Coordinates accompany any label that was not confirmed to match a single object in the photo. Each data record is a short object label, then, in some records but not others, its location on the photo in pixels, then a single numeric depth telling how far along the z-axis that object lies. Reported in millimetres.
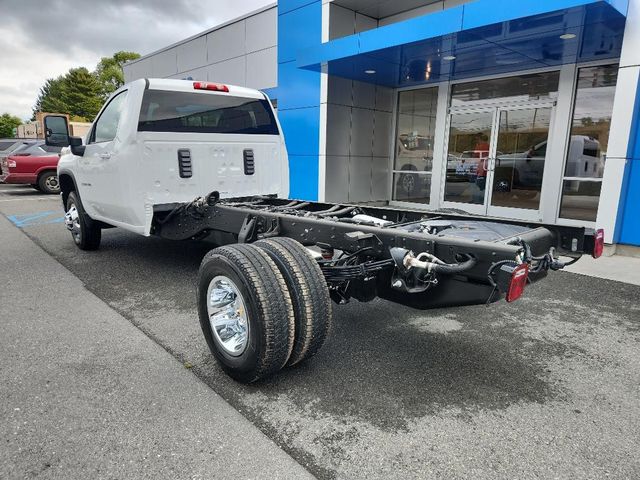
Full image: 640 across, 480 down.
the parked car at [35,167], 14523
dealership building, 6707
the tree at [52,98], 71706
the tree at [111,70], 79100
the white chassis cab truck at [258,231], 2709
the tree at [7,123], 68812
